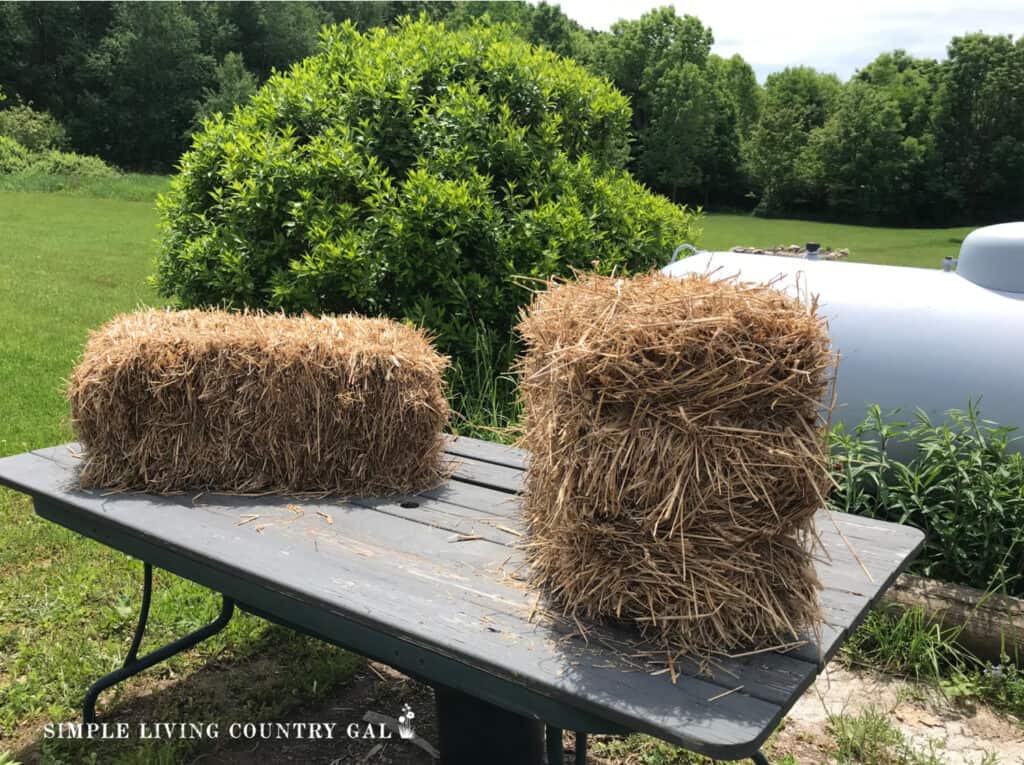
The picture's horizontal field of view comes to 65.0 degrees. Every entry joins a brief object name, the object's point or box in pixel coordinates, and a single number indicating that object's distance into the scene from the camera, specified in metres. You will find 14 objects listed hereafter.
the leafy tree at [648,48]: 55.34
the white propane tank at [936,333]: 3.47
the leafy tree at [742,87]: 59.62
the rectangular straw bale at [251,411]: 2.59
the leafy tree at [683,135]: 50.06
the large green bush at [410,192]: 4.49
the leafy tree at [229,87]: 43.16
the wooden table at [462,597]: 1.50
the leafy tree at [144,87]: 44.69
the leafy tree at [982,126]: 42.19
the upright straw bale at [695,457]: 1.54
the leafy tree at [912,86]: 48.59
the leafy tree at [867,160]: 44.25
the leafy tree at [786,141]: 48.09
